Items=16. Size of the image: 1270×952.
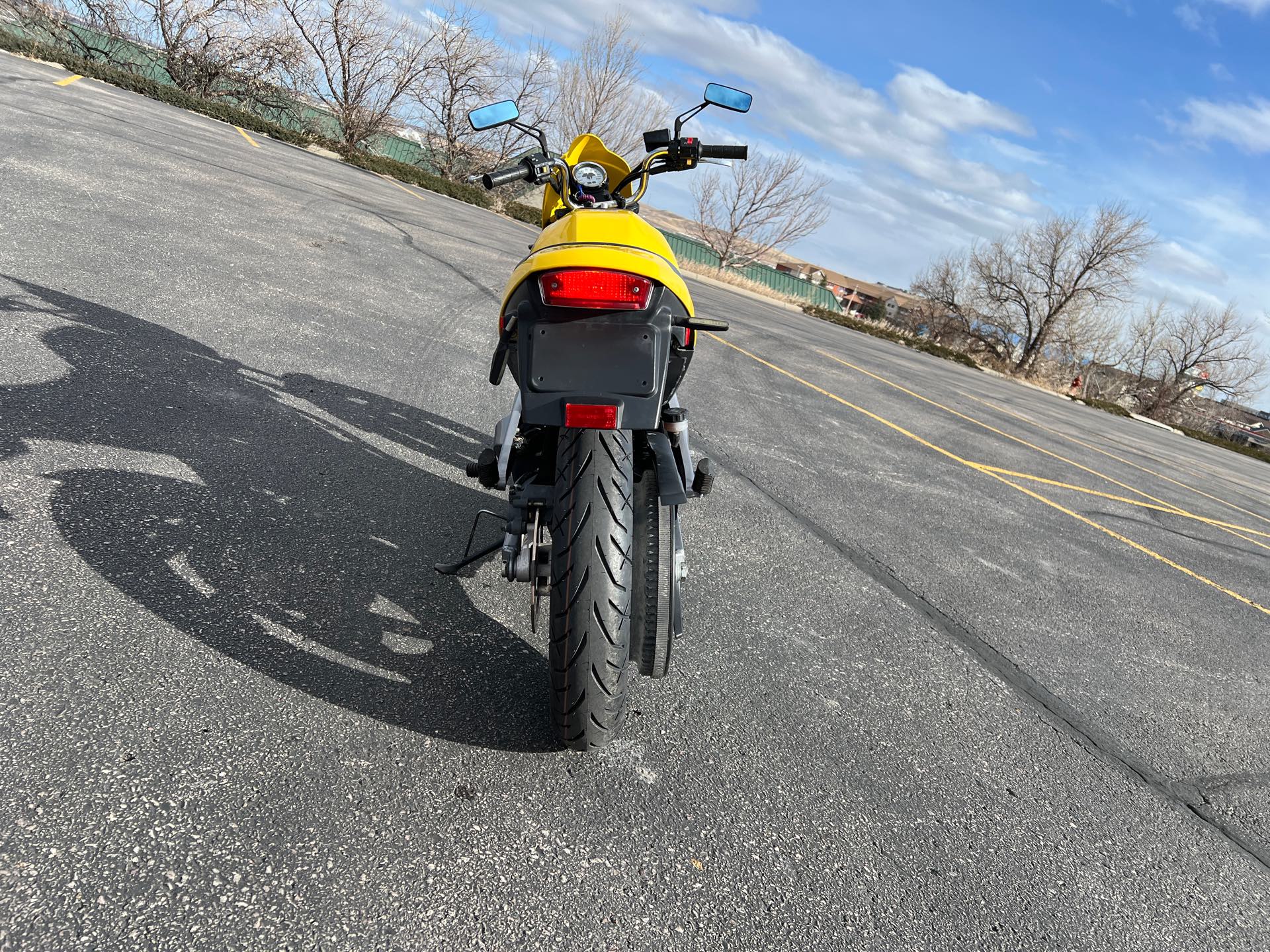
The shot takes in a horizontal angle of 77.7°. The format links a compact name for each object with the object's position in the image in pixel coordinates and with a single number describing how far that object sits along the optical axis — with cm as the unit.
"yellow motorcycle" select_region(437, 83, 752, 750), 227
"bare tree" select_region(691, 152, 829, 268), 4778
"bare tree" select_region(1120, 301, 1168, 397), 4909
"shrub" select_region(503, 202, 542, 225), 2950
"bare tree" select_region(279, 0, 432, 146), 3469
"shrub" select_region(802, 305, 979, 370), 3250
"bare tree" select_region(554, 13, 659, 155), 3925
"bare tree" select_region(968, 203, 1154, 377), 4562
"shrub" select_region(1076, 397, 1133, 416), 3141
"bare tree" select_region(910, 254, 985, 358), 4853
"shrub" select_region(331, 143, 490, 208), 2738
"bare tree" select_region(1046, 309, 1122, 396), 4650
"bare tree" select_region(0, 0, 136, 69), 2803
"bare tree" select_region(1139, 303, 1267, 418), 4832
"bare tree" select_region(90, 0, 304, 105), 3030
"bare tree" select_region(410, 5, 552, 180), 3556
